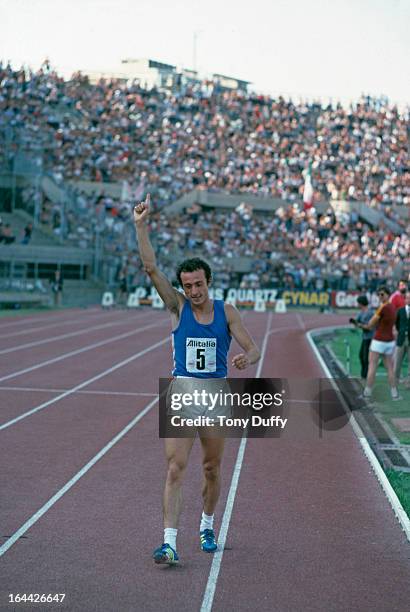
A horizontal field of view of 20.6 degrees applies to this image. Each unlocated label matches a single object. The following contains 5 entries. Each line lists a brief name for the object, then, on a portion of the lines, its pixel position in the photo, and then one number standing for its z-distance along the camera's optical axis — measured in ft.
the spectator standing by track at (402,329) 59.82
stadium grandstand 142.61
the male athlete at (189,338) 22.61
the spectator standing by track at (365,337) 60.70
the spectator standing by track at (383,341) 53.26
